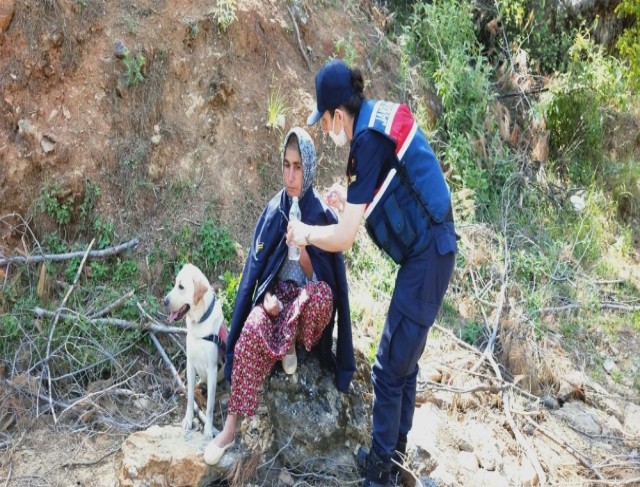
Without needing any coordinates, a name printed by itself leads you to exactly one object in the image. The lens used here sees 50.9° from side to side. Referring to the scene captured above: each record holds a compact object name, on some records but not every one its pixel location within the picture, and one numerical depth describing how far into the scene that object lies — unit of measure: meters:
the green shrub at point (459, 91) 6.92
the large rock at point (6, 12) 5.32
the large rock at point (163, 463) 3.72
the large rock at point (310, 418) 3.98
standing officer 3.25
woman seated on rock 3.76
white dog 3.85
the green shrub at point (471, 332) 5.70
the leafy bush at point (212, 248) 5.39
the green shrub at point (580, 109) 7.65
